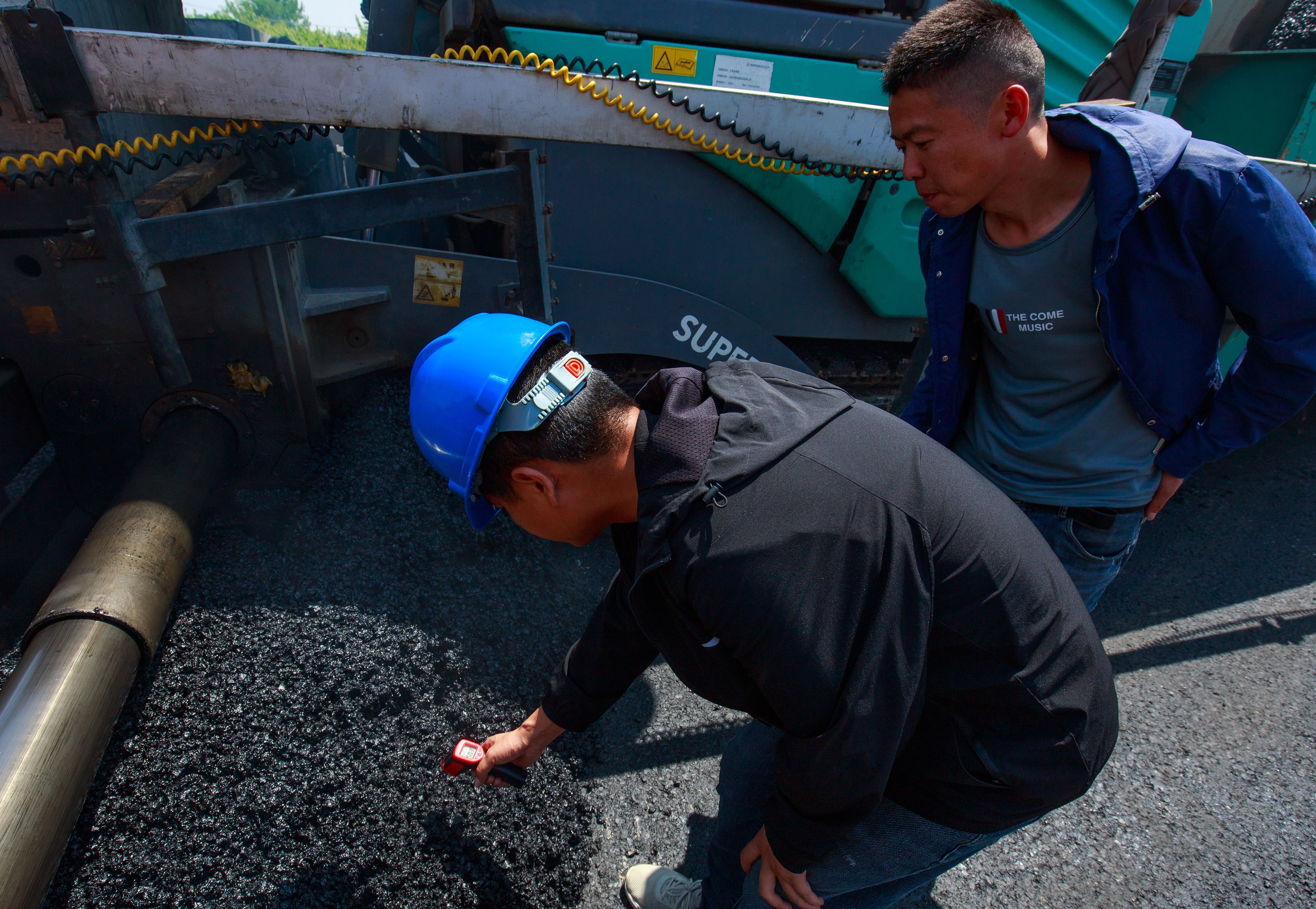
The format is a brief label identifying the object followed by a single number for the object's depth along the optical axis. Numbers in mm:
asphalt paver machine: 1716
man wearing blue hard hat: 1015
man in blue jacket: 1505
